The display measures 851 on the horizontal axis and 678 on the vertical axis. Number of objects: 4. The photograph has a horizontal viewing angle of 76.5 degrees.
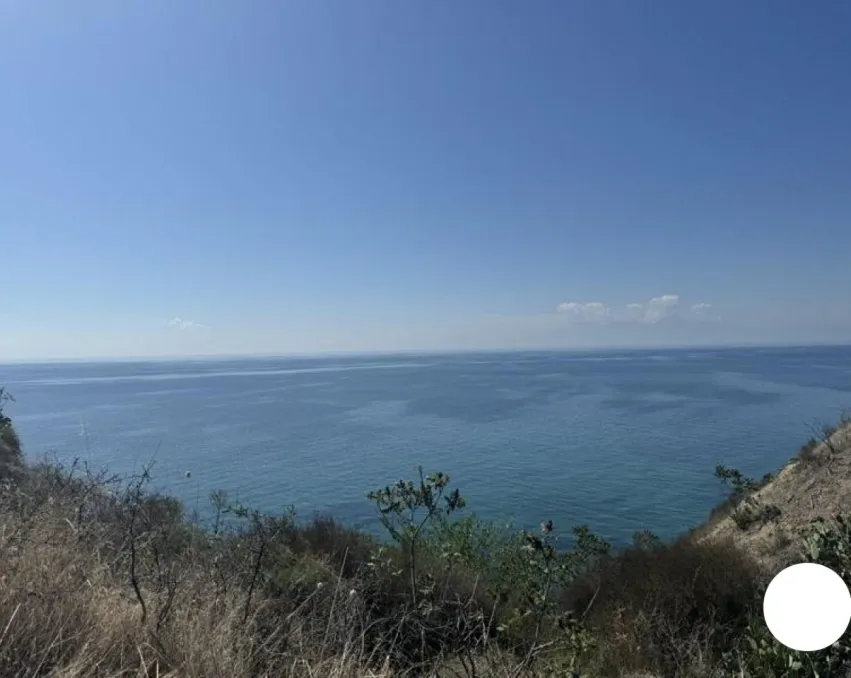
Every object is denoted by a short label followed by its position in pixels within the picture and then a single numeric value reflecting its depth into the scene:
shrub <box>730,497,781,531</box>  12.70
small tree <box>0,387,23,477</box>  15.75
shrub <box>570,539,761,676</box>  6.33
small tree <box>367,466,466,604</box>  8.01
